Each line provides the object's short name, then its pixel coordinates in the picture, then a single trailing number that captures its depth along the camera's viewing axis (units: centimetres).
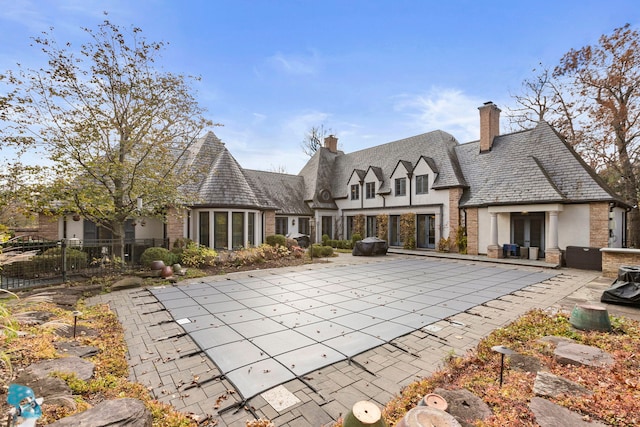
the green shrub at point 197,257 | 1212
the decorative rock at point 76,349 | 404
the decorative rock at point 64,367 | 331
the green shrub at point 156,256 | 1112
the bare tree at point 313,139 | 3609
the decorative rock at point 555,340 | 458
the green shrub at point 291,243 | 1664
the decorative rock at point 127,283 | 852
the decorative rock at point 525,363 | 377
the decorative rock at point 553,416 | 256
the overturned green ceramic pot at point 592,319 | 507
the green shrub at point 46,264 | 927
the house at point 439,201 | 1374
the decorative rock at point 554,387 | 308
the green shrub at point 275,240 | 1653
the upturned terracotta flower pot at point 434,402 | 236
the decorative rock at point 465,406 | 268
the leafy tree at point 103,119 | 865
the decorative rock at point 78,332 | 476
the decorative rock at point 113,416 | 233
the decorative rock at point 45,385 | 287
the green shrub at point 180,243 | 1362
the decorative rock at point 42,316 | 536
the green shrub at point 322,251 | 1638
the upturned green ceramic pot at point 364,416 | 203
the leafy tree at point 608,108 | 1678
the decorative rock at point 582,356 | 380
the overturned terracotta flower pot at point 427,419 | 206
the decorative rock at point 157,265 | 1016
